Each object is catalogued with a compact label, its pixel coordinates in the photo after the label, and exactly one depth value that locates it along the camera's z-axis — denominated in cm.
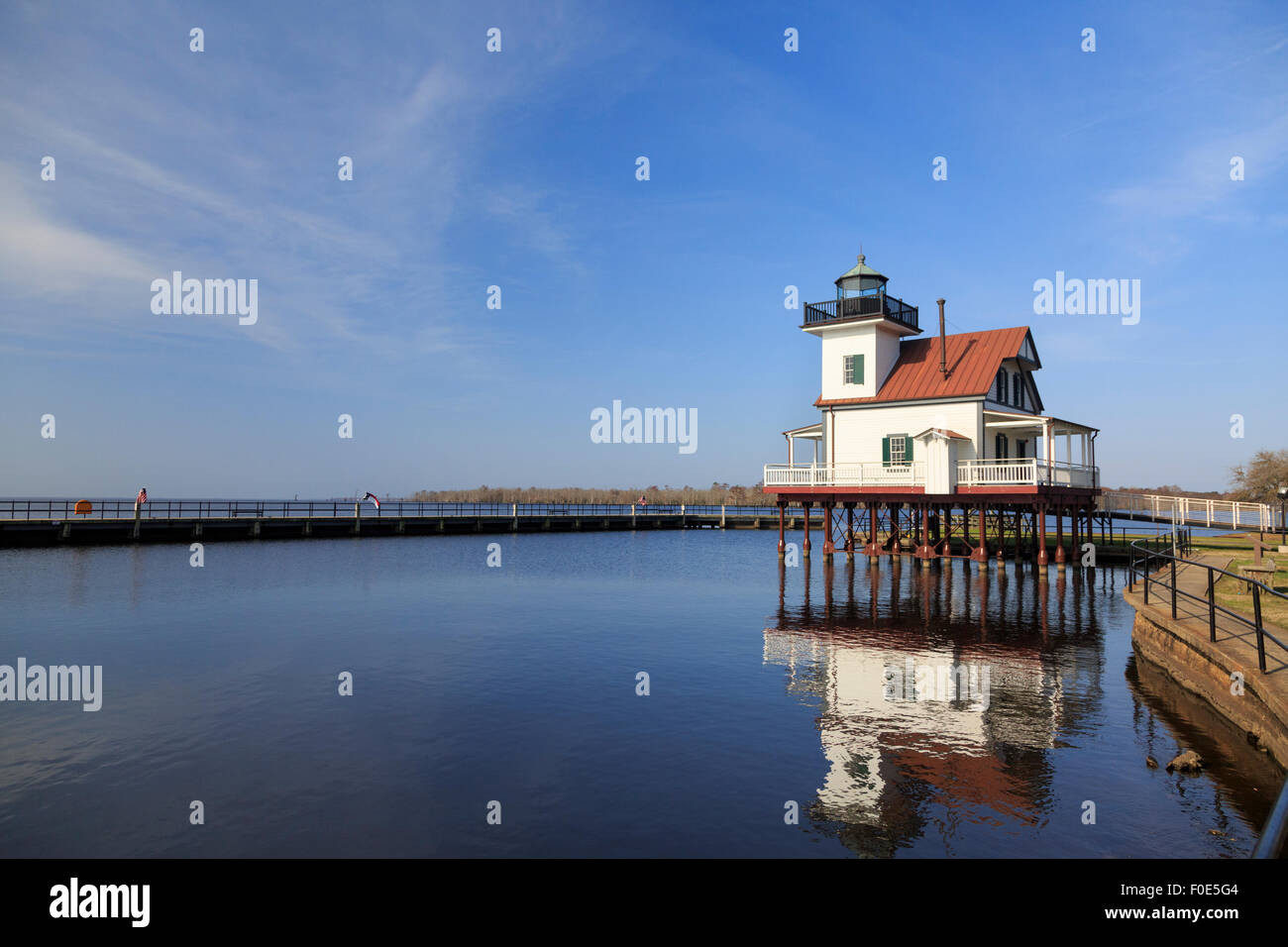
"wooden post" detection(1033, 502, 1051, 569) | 2932
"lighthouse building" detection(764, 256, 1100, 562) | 3006
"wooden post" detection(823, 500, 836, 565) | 3359
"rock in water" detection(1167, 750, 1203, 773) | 872
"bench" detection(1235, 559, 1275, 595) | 1693
